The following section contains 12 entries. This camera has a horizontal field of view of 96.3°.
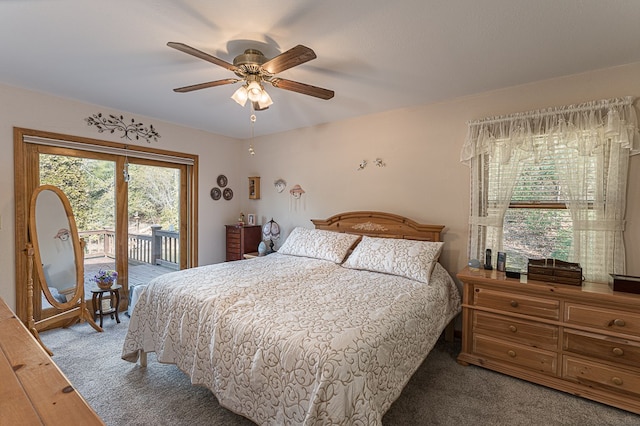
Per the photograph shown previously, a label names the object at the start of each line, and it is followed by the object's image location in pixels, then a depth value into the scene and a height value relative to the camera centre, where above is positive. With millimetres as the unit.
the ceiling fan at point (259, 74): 1718 +888
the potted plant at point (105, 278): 3146 -813
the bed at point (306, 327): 1312 -690
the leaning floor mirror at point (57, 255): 2764 -515
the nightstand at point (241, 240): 4250 -504
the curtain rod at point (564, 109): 2162 +821
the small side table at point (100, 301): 3145 -1084
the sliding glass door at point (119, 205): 2914 -2
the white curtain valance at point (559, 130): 2143 +663
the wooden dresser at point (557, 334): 1867 -910
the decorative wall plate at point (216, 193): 4394 +201
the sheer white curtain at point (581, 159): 2168 +411
